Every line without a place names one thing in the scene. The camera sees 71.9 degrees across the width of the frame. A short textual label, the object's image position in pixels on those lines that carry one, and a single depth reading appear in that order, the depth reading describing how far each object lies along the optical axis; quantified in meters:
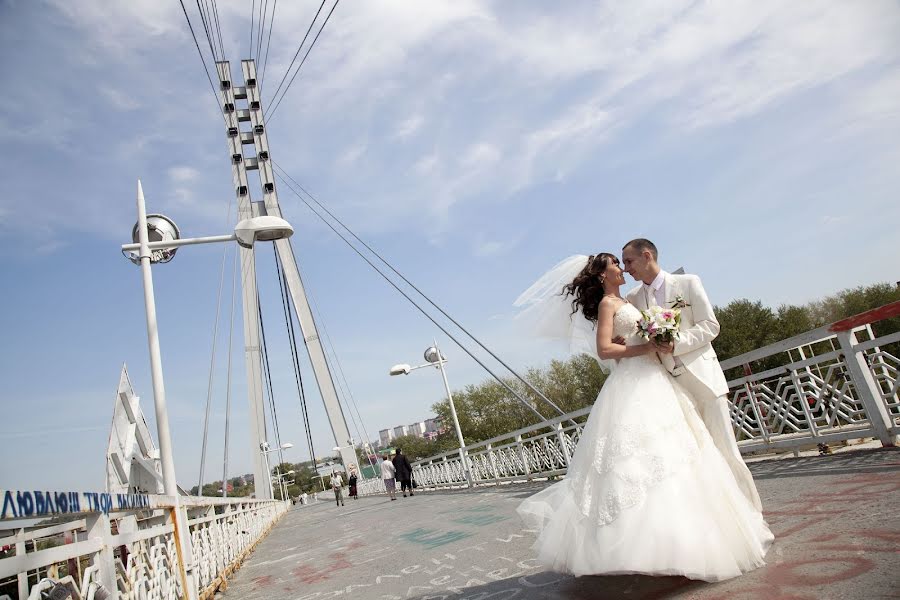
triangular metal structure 10.44
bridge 2.76
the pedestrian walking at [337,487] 28.58
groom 3.59
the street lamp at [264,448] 25.51
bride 2.98
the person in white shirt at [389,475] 21.66
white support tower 21.95
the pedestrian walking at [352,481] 29.44
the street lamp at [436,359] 22.14
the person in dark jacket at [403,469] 20.39
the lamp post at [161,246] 7.65
